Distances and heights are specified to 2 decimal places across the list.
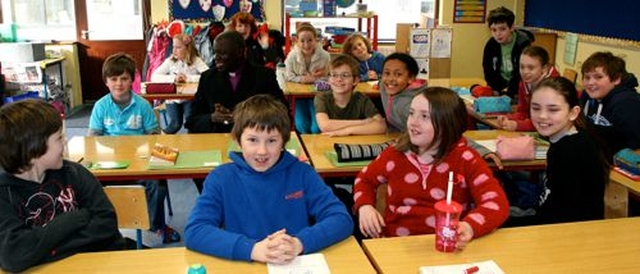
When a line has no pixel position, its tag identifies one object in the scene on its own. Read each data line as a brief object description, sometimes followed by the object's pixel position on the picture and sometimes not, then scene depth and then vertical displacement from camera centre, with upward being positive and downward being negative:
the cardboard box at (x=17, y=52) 6.62 -0.38
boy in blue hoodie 1.99 -0.56
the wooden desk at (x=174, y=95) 4.88 -0.61
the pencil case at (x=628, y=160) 2.90 -0.67
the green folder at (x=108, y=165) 2.90 -0.70
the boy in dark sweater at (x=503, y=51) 4.96 -0.27
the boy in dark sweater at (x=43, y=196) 1.78 -0.56
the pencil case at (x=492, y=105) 4.21 -0.59
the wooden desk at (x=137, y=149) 2.89 -0.68
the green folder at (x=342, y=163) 2.96 -0.69
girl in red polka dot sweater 2.23 -0.57
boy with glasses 3.52 -0.53
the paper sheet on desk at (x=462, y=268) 1.70 -0.69
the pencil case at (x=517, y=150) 3.08 -0.65
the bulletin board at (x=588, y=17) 5.80 +0.03
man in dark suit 3.62 -0.41
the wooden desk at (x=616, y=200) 2.35 -0.69
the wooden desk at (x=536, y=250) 1.76 -0.70
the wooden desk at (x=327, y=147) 2.94 -0.68
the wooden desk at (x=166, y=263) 1.73 -0.70
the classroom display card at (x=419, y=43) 6.30 -0.25
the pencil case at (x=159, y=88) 4.93 -0.56
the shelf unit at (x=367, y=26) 7.05 -0.09
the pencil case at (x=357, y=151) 2.97 -0.64
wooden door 7.64 -0.21
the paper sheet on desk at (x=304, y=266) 1.71 -0.70
